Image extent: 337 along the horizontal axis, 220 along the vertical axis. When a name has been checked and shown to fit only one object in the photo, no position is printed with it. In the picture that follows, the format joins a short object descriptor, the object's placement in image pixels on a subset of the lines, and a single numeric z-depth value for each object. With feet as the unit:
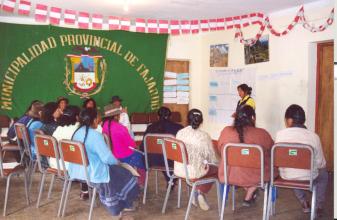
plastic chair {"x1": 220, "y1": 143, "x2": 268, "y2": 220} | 9.80
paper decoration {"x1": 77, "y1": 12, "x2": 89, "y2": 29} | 21.25
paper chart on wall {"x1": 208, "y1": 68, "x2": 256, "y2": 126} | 22.82
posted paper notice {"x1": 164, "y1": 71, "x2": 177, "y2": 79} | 25.73
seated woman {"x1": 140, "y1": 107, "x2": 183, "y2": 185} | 13.53
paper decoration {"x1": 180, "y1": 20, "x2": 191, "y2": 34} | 22.80
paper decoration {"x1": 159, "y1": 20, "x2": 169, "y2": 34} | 22.90
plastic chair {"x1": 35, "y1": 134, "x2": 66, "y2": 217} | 11.13
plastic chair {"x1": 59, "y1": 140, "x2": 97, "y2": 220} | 10.20
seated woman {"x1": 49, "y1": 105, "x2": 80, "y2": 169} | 12.24
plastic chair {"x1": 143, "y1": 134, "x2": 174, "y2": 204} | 12.05
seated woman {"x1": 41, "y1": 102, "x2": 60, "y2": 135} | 13.33
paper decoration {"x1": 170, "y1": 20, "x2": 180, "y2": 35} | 22.90
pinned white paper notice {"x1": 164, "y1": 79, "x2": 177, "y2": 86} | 25.72
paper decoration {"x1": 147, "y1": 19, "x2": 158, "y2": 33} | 22.85
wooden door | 18.17
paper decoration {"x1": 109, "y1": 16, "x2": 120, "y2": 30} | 21.92
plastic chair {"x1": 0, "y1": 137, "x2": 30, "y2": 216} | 11.26
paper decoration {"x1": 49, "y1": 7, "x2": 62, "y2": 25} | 20.21
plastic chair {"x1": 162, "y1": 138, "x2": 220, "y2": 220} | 10.73
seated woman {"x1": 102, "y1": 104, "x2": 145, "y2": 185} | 12.80
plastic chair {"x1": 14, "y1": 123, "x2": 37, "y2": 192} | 13.66
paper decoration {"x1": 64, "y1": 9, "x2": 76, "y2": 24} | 20.83
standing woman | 18.78
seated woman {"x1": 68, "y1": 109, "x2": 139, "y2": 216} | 10.68
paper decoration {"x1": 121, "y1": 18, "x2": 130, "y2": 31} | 22.11
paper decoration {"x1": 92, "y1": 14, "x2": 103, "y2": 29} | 21.75
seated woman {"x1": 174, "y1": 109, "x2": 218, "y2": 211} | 11.33
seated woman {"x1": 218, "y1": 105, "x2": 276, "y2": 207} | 10.55
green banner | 22.08
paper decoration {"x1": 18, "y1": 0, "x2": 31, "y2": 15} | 18.39
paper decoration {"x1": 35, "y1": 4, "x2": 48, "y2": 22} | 19.54
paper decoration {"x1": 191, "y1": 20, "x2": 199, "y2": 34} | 22.67
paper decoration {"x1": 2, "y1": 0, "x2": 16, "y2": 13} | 17.85
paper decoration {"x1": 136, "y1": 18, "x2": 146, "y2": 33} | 22.63
